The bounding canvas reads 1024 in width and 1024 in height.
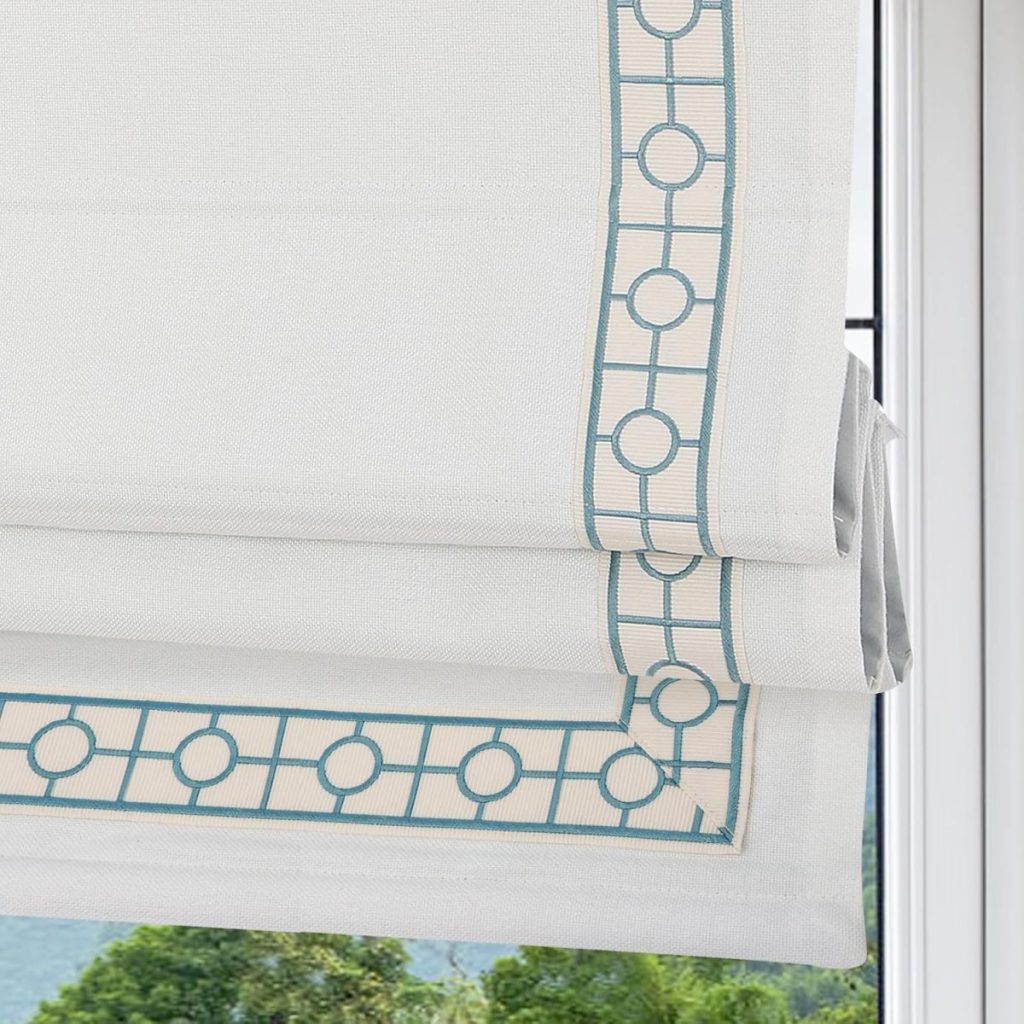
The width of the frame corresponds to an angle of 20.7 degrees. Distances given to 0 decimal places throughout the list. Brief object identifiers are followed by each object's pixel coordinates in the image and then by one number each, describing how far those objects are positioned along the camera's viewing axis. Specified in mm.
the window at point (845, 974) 1733
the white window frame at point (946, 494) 1688
